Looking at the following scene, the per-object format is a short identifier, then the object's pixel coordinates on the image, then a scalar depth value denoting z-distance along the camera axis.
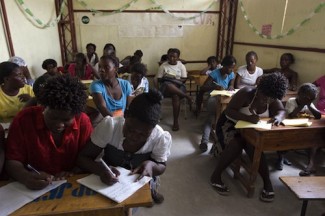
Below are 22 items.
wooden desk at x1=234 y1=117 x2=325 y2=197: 2.11
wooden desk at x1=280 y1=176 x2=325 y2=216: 1.45
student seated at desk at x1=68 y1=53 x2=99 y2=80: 4.44
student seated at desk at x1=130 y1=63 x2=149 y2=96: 3.56
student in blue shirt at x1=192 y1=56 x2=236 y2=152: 3.59
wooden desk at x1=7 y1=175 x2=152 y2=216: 0.98
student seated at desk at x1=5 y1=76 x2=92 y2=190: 1.13
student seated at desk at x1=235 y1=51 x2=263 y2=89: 3.96
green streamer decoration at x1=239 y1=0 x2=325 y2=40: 3.36
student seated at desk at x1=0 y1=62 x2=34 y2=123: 2.13
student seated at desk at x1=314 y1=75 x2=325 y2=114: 3.09
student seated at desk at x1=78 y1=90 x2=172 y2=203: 1.18
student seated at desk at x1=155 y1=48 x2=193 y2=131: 4.38
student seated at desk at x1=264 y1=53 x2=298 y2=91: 3.77
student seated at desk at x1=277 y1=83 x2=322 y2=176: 2.58
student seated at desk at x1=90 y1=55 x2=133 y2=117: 2.50
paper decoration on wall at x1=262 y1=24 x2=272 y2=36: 4.54
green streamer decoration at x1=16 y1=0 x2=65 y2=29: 3.99
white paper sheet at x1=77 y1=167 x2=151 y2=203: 1.05
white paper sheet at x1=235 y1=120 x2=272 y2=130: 2.07
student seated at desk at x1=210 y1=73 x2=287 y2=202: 2.17
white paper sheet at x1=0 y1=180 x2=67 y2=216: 0.98
